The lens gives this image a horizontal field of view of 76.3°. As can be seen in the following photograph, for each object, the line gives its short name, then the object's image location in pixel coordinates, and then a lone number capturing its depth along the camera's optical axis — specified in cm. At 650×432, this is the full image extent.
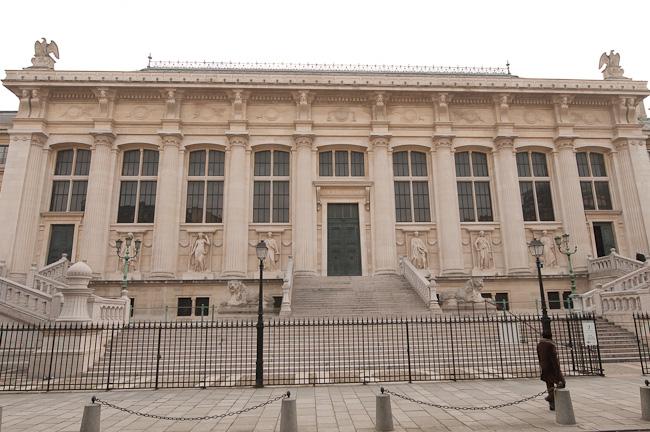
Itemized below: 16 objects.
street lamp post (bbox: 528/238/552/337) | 1246
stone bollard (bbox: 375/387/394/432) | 653
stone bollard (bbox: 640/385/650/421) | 675
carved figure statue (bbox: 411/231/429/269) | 2447
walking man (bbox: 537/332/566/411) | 762
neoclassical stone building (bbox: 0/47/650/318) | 2394
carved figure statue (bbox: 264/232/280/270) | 2402
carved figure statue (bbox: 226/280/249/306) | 1884
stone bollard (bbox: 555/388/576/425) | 673
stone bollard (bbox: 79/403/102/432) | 616
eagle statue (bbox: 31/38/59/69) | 2638
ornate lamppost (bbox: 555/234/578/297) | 1935
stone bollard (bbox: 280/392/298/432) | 620
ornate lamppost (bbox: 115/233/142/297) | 1987
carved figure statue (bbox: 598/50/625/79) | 2823
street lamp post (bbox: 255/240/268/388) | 1053
